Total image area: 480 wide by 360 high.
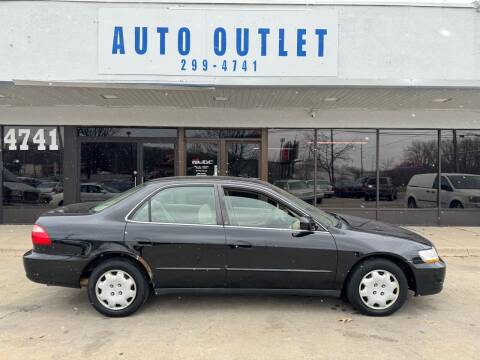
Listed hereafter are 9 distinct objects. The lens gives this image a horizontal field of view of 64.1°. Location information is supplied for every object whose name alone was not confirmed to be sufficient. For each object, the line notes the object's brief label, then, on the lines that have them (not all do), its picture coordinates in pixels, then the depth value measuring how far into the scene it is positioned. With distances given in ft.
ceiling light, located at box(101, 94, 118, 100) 27.82
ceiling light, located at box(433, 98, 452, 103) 28.27
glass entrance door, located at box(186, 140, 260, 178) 33.55
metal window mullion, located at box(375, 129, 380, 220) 33.53
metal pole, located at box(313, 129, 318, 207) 33.50
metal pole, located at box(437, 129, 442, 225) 33.45
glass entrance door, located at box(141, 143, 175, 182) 33.30
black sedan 13.96
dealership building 26.32
